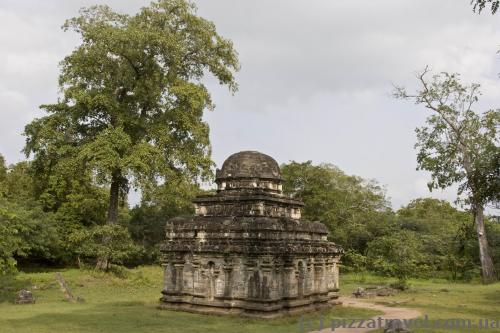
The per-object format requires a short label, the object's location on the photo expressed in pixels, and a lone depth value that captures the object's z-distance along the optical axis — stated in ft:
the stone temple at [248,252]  53.11
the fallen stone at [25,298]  64.39
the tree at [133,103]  89.45
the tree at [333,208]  136.87
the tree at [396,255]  93.19
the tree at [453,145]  103.91
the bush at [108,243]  91.15
